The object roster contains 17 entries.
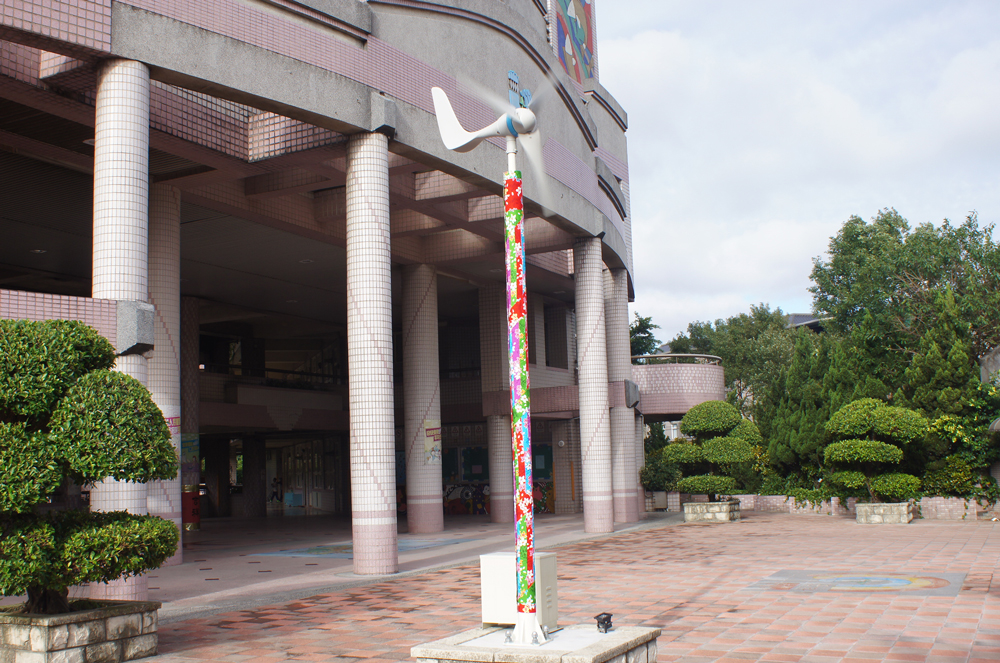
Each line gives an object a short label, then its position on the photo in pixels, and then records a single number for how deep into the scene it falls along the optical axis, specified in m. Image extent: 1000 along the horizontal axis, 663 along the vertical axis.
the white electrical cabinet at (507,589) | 6.27
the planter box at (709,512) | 21.66
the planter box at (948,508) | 21.05
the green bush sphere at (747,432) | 22.59
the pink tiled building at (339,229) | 10.13
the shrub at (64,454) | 6.46
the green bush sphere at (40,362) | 6.53
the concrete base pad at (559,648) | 5.52
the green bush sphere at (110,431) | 6.61
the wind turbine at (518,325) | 5.97
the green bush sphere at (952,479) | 21.30
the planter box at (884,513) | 19.83
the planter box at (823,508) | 23.12
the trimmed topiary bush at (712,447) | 21.95
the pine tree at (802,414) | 24.72
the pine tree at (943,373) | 21.80
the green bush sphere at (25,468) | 6.37
